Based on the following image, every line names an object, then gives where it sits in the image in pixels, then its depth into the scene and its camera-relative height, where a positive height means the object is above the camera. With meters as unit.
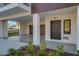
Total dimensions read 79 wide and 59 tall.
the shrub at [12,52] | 2.85 -1.20
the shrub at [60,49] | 2.59 -0.99
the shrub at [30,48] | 2.99 -1.08
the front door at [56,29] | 5.53 -0.13
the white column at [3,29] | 8.56 -0.07
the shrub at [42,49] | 2.76 -1.03
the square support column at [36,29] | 4.70 -0.05
